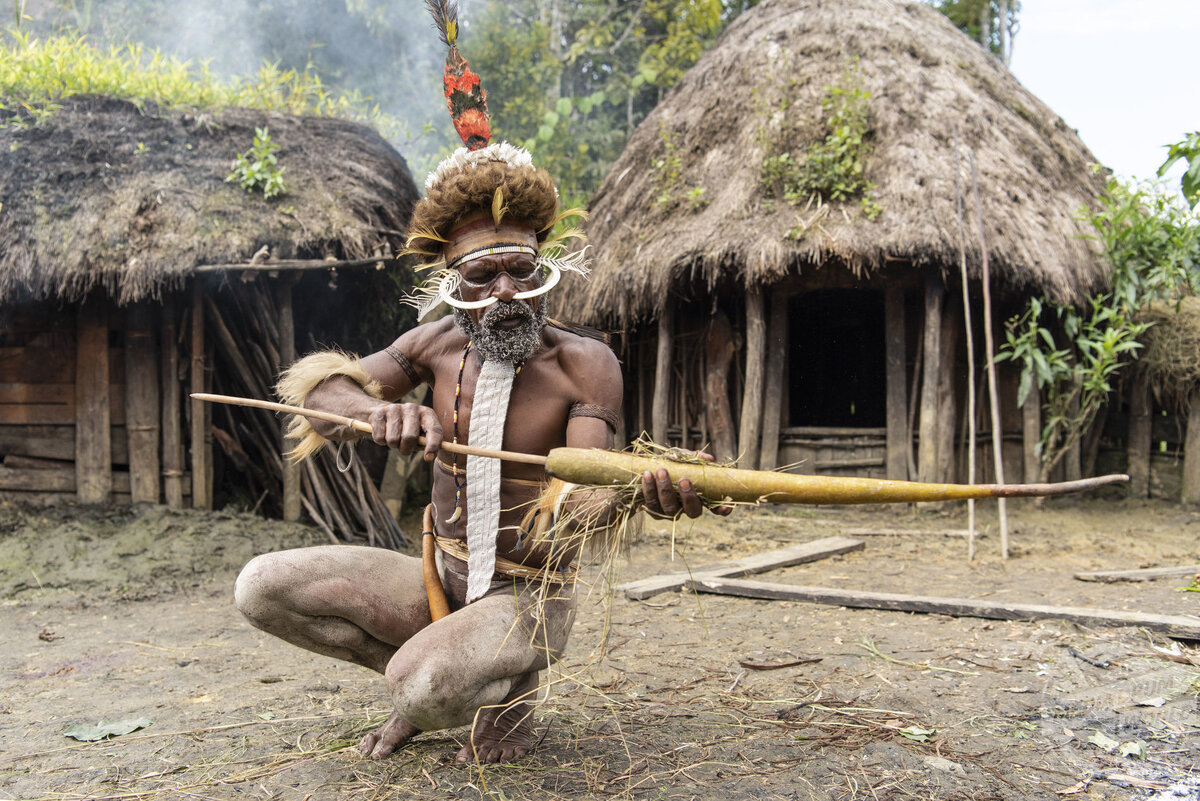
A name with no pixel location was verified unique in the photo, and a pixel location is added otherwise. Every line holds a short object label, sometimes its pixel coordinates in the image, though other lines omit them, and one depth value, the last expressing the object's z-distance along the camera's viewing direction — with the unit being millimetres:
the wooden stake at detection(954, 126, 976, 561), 5781
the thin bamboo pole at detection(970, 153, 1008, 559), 5645
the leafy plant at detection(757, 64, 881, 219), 7500
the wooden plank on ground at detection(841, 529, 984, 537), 6922
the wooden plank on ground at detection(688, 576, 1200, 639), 3906
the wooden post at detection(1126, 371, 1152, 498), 8086
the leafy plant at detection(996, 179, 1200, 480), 7262
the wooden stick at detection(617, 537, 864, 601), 5066
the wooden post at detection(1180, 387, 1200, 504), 7840
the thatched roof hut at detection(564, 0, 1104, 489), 7180
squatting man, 2459
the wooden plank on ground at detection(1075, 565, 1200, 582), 5238
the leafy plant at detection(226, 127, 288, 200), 6570
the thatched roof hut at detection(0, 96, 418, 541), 6000
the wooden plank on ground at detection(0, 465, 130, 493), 6289
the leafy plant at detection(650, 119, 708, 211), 8055
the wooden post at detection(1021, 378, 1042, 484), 7820
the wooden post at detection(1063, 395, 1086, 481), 8109
